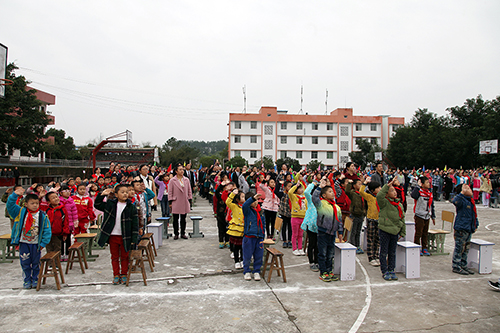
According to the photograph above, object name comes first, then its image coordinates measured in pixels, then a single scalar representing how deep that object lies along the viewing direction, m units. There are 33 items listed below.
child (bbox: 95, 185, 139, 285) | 5.74
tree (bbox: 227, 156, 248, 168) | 46.64
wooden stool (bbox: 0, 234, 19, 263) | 7.11
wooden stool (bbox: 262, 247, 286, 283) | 5.99
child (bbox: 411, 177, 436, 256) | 7.75
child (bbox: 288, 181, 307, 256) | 7.78
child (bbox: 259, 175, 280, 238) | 9.08
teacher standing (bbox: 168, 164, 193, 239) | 9.30
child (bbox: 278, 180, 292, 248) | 8.53
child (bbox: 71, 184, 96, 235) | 8.35
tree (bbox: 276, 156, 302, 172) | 48.28
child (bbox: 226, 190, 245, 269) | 6.52
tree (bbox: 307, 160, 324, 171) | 50.28
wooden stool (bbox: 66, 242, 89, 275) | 6.32
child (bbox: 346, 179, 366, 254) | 7.89
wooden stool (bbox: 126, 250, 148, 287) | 5.73
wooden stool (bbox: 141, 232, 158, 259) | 7.00
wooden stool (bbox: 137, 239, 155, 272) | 6.19
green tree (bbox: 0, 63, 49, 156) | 22.89
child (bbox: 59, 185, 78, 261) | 7.01
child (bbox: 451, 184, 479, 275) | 6.53
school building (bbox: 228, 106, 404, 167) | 57.06
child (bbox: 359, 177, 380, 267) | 7.12
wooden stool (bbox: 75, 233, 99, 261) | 7.19
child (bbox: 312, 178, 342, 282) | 6.18
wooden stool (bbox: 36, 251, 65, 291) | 5.47
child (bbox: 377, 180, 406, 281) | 6.13
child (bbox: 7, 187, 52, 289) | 5.70
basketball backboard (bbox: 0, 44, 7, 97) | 13.79
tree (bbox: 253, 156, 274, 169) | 48.63
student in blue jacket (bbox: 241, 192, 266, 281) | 6.18
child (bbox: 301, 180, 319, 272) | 6.64
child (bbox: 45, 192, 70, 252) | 6.48
